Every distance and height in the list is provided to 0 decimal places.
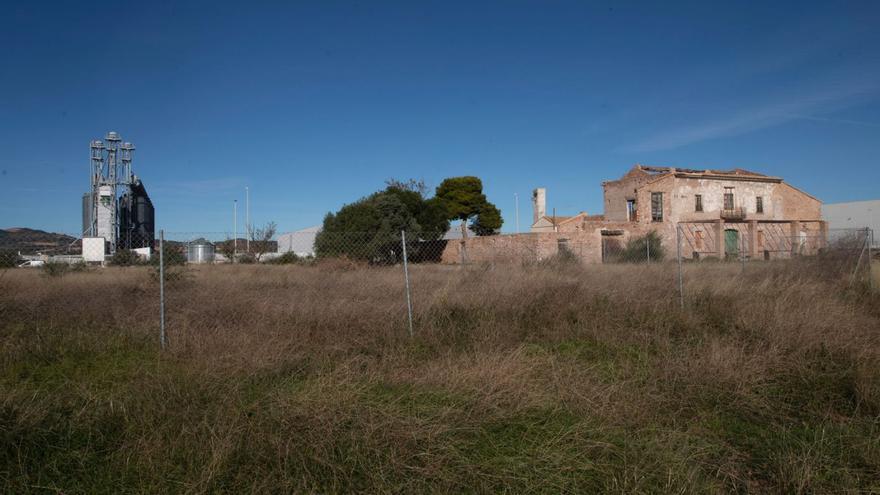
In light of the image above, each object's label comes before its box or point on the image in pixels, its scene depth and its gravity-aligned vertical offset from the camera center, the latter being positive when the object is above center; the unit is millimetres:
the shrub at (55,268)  9459 -50
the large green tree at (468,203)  48562 +4943
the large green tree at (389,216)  29297 +2537
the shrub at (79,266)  10672 -19
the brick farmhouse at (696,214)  32469 +2574
